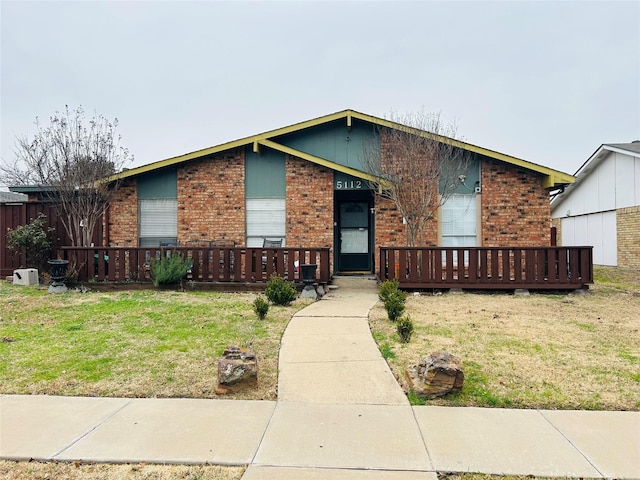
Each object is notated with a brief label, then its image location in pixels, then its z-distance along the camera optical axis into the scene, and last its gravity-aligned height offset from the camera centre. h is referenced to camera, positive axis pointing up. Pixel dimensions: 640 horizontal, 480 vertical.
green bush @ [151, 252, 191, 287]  10.38 -0.55
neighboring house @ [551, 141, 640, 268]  17.31 +1.78
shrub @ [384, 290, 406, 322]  7.20 -1.00
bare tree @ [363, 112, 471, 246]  11.23 +2.08
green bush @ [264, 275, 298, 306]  8.48 -0.90
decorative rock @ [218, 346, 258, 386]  4.26 -1.20
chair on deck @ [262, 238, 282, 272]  12.84 +0.08
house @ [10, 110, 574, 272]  12.53 +1.40
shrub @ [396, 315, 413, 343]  5.85 -1.11
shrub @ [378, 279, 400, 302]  8.14 -0.82
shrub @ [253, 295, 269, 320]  7.24 -1.02
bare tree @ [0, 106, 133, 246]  11.34 +1.97
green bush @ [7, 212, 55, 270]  11.61 +0.15
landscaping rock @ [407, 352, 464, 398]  4.15 -1.25
